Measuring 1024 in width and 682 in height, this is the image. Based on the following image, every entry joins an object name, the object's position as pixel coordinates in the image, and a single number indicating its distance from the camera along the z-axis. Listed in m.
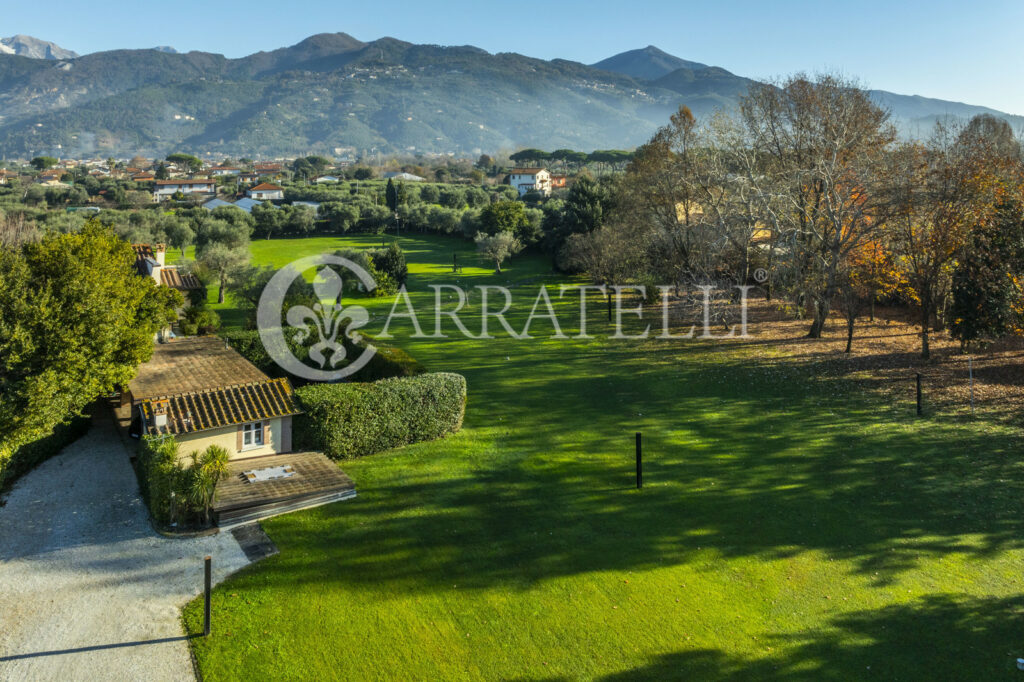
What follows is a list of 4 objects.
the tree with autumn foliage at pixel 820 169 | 24.73
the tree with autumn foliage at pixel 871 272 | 25.20
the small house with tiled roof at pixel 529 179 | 114.31
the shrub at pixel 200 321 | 30.80
